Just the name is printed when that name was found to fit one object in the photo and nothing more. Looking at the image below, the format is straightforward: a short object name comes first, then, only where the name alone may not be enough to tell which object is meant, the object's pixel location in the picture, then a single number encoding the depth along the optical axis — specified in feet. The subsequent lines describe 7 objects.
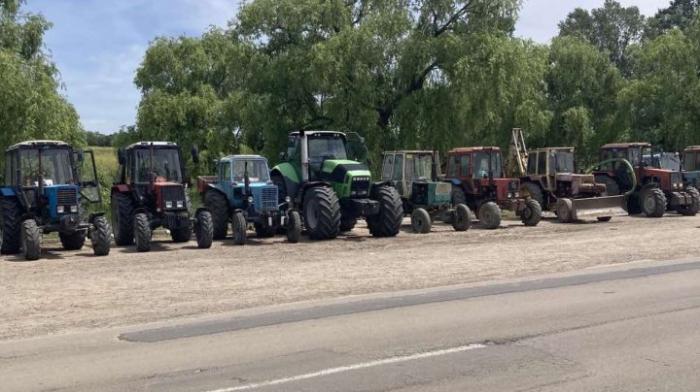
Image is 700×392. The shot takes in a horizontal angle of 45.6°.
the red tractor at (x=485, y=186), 83.35
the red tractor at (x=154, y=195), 64.80
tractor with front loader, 86.79
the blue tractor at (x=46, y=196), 59.82
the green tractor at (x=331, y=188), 68.49
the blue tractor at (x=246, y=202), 67.82
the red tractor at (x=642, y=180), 95.35
